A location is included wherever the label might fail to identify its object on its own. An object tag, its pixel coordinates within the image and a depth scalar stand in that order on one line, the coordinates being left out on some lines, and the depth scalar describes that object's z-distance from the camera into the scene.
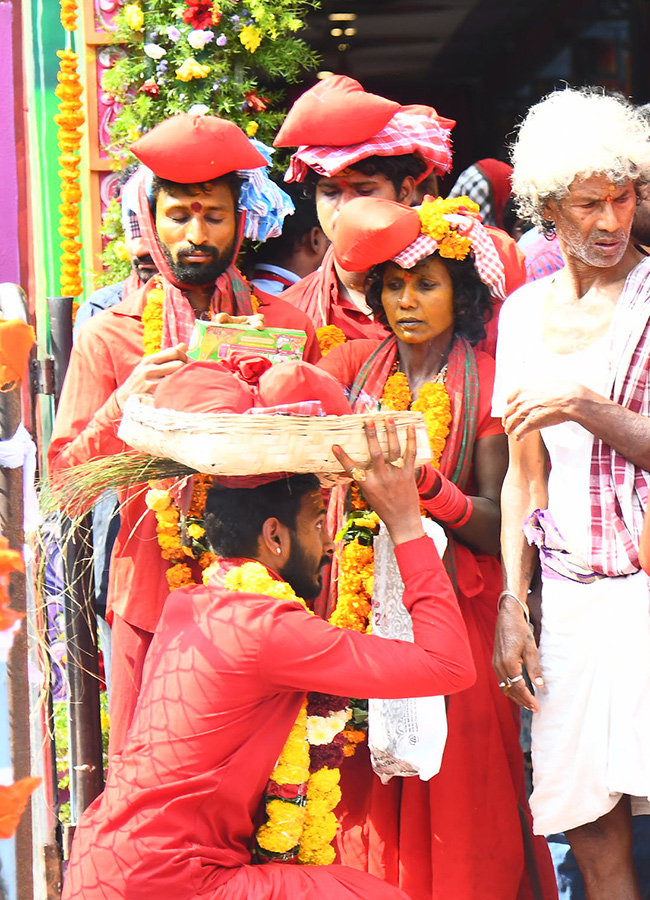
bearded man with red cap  7.24
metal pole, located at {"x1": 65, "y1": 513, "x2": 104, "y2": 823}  8.33
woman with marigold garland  6.93
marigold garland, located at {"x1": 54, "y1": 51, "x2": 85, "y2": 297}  9.95
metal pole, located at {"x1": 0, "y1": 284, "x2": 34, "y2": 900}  5.17
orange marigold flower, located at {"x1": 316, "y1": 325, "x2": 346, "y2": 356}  7.92
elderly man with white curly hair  6.25
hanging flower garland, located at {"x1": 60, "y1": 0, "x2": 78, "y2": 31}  9.85
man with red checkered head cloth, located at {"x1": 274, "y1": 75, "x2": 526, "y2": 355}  7.90
